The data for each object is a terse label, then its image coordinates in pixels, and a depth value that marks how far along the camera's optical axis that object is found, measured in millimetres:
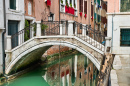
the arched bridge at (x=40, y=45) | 10039
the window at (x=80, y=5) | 22359
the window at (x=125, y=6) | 13039
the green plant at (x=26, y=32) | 12478
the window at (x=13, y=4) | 11444
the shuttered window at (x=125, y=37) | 13164
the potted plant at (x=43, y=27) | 13434
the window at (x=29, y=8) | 13461
